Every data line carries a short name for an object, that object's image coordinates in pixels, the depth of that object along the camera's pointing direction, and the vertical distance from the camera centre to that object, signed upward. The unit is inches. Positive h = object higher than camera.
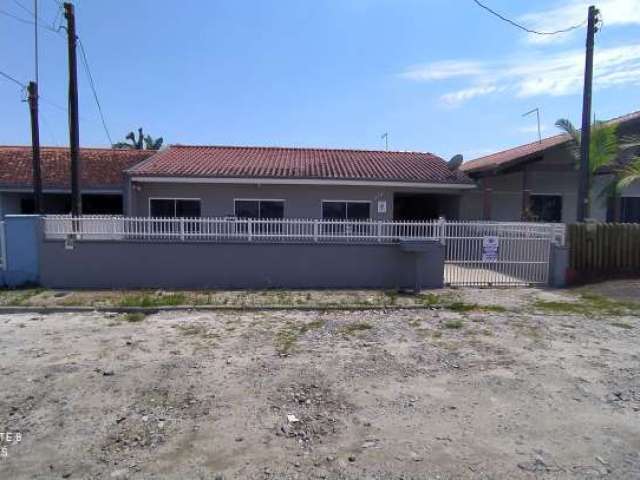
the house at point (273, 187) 544.4 +46.2
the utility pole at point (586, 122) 450.0 +107.7
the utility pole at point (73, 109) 436.5 +114.6
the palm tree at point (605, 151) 525.3 +90.5
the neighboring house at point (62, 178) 666.8 +66.8
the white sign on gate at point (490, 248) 418.3 -24.0
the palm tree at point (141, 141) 1503.4 +277.9
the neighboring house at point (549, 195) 637.3 +42.5
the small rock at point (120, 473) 118.9 -69.2
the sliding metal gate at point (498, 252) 421.1 -28.8
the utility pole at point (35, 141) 596.4 +110.7
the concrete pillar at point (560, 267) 429.1 -42.8
